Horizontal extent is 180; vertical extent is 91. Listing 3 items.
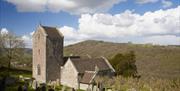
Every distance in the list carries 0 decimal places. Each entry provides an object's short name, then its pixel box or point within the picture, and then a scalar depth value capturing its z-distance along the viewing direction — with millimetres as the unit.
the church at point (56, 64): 34054
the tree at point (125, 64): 39112
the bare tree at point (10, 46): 44002
